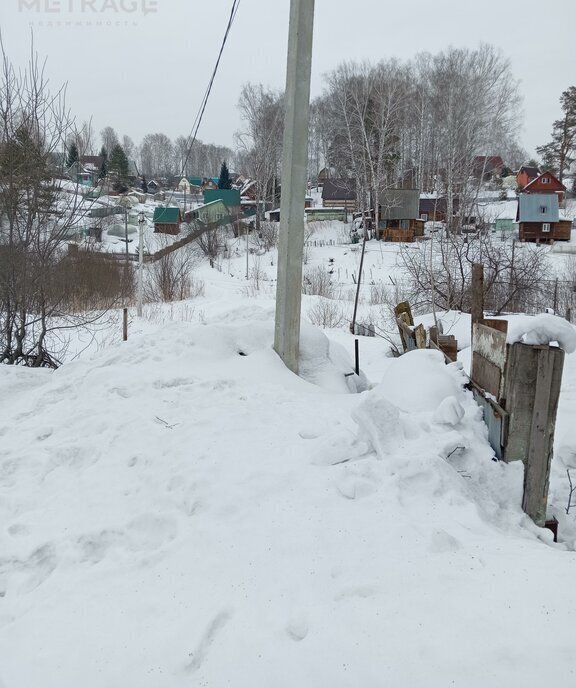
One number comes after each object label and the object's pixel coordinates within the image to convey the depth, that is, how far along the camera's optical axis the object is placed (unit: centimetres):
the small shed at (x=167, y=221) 4109
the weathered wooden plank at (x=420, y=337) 621
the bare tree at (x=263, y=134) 3822
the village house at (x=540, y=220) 3500
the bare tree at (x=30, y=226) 709
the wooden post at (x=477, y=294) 419
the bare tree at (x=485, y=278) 1405
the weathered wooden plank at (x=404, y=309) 798
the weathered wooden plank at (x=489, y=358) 325
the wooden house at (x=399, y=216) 3462
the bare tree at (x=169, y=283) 1939
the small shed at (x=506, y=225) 3869
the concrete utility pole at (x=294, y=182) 488
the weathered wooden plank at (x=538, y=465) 296
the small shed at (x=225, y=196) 4378
